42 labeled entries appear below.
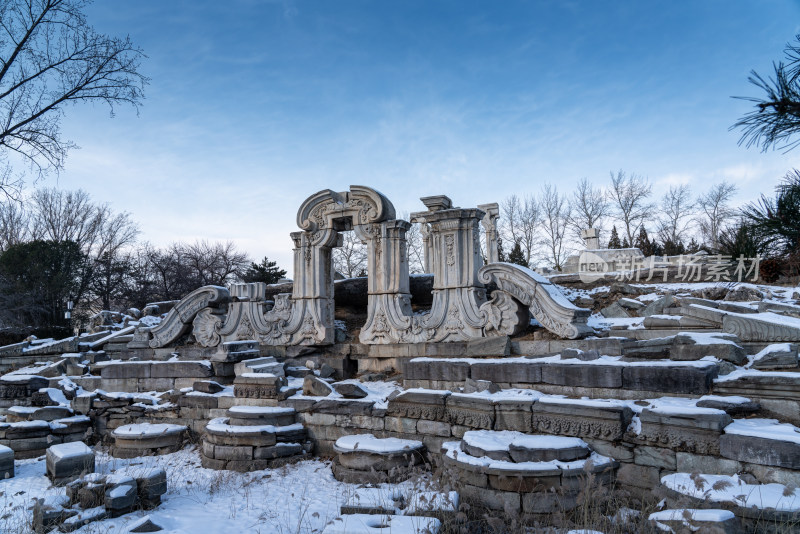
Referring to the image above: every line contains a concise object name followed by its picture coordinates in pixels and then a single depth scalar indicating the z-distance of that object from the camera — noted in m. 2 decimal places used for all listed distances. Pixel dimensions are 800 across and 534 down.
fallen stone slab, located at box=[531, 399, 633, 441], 4.80
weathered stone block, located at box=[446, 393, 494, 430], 5.76
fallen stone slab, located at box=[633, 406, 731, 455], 4.23
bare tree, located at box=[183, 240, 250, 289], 32.12
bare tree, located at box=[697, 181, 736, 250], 37.84
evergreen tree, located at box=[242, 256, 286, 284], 27.80
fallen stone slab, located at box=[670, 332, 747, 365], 5.33
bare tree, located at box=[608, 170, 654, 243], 36.22
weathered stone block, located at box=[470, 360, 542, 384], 6.27
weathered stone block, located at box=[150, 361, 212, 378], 9.33
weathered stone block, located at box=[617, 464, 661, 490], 4.58
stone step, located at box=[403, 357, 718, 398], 5.03
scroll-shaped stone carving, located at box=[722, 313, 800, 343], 5.57
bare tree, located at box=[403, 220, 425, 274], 35.38
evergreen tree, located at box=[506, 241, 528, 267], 31.42
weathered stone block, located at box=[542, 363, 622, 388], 5.49
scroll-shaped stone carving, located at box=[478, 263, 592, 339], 7.11
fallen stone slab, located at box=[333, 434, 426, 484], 6.05
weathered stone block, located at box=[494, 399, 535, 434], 5.44
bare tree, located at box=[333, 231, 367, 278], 34.88
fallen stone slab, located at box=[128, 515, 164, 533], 4.53
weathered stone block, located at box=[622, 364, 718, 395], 4.92
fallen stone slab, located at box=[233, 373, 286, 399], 8.00
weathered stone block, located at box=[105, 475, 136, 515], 5.16
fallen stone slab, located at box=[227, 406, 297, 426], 7.31
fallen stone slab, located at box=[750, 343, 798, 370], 4.80
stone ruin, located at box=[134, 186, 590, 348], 7.78
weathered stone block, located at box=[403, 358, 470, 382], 6.95
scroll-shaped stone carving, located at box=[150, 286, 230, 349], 10.43
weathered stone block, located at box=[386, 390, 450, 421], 6.38
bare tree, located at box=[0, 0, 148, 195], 8.01
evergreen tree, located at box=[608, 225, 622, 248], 35.12
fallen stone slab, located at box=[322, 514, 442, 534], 3.56
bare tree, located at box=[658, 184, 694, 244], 36.72
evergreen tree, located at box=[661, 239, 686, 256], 26.87
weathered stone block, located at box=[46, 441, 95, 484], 6.09
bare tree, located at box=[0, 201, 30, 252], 32.41
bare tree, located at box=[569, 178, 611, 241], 35.69
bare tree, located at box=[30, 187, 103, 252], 31.48
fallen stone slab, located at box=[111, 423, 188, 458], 7.76
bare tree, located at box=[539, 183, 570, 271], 34.69
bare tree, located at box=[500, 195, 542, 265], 35.19
